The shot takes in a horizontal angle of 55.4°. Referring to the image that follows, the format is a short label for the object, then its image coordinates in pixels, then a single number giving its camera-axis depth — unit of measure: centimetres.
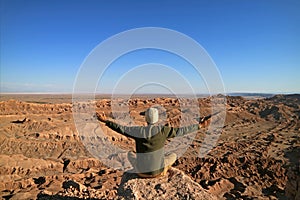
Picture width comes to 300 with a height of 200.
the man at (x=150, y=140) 421
